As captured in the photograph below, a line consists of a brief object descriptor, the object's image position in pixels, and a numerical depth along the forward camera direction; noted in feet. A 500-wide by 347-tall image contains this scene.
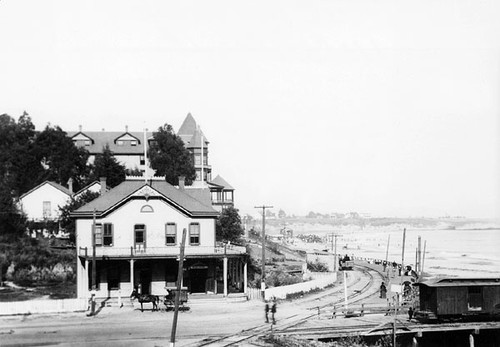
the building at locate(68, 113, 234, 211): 280.72
